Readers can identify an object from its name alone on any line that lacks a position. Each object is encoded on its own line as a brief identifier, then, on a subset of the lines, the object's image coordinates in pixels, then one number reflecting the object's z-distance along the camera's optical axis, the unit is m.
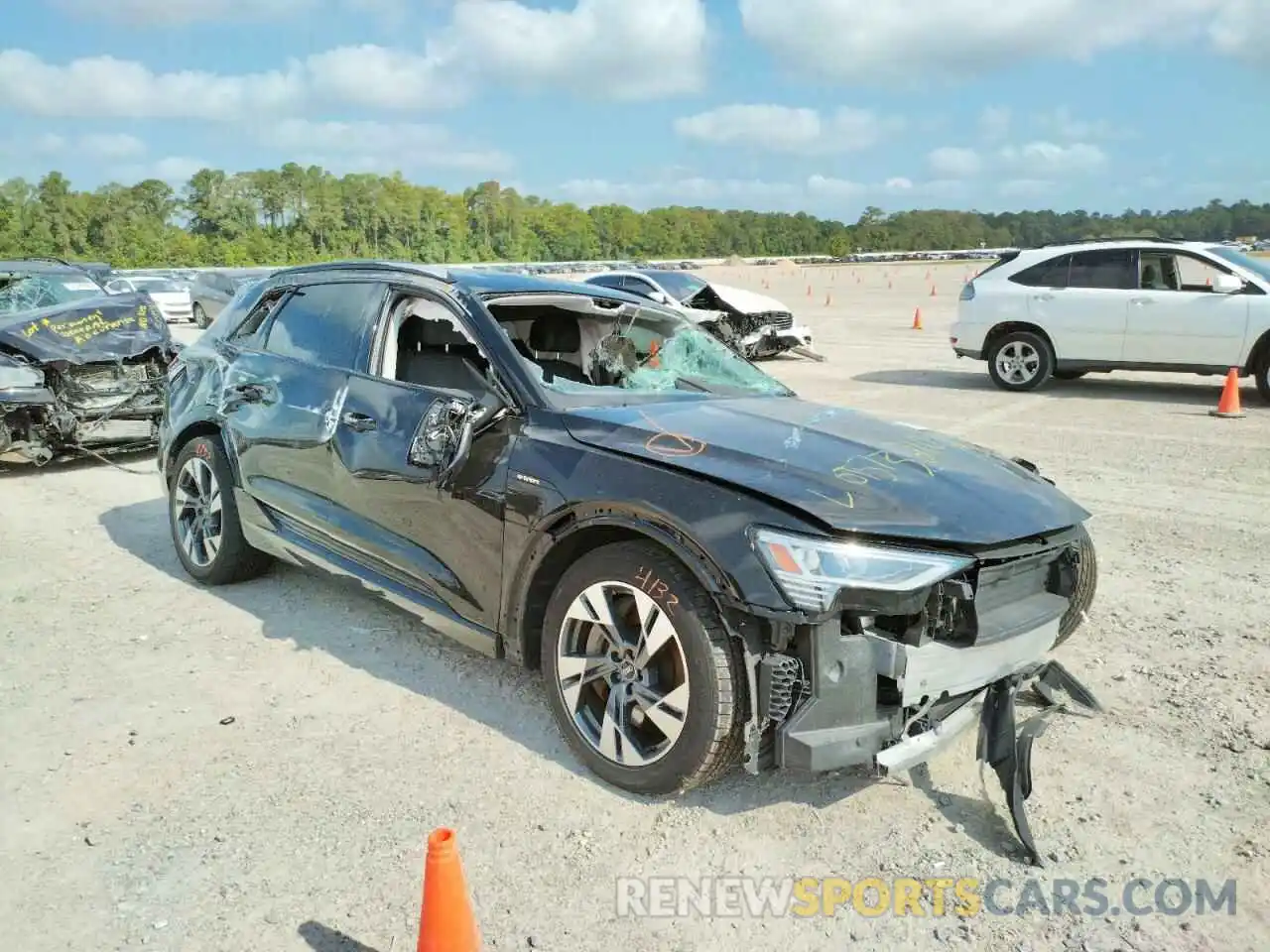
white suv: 10.98
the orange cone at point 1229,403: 10.23
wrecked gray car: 7.88
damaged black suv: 2.78
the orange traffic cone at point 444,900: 2.26
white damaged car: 15.80
